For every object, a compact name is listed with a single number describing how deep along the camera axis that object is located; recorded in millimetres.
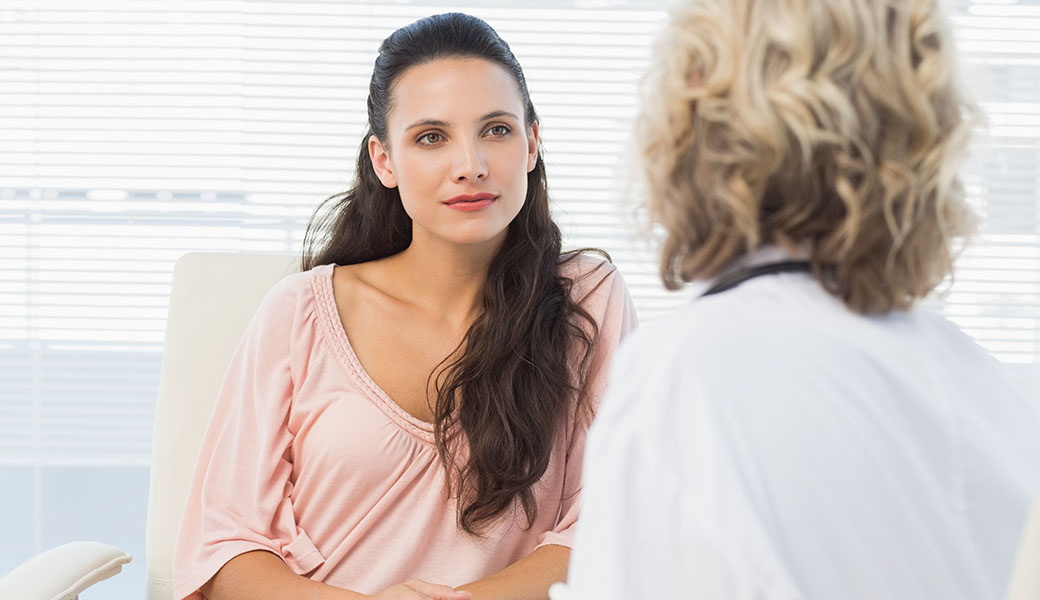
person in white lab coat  1357
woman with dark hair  2065
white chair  2186
